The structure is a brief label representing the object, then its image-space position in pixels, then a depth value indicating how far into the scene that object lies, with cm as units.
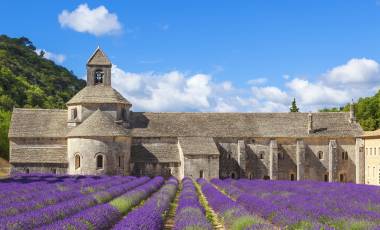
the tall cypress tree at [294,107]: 8146
